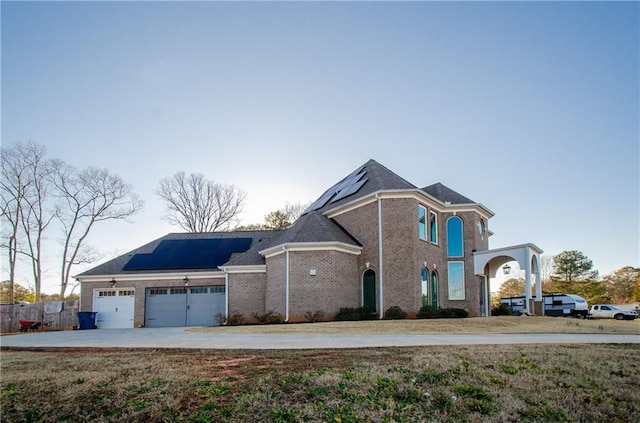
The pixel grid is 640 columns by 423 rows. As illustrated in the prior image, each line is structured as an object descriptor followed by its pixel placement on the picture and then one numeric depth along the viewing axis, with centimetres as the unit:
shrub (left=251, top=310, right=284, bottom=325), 2098
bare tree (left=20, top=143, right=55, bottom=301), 3378
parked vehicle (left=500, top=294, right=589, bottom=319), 3303
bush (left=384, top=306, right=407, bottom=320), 1981
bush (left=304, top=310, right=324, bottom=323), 2028
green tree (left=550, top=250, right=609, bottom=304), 4838
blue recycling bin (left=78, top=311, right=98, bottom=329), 2528
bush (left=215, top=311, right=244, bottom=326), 2281
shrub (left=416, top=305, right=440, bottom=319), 1995
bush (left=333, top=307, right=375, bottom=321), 2002
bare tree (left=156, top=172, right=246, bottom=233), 4534
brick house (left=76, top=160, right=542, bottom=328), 2095
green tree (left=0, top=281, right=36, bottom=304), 3633
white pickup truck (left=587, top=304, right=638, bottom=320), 3216
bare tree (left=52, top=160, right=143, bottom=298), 3522
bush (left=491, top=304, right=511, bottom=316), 2605
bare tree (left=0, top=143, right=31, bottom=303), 3297
